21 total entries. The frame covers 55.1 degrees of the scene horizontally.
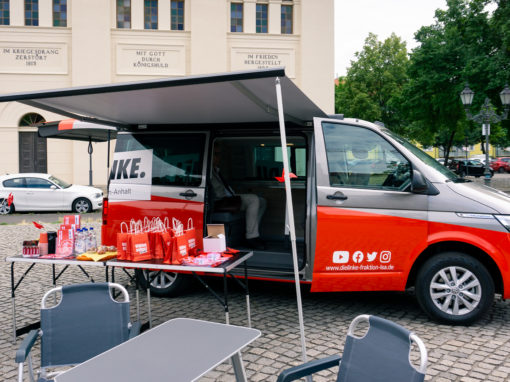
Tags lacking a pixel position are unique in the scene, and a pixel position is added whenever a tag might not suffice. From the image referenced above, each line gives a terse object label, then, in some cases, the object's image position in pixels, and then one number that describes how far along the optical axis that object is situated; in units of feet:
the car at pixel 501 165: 148.66
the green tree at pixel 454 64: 73.15
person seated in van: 21.94
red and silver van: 15.65
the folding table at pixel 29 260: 15.00
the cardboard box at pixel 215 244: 15.49
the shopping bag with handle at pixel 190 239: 15.38
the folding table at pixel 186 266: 13.76
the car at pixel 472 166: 123.16
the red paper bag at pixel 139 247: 14.85
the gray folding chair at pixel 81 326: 10.16
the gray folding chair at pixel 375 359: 7.50
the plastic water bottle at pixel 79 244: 15.87
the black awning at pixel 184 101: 12.42
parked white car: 55.16
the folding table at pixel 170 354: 7.47
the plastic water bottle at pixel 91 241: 16.11
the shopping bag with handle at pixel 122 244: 15.06
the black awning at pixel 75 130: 20.96
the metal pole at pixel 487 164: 53.91
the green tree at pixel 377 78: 125.90
